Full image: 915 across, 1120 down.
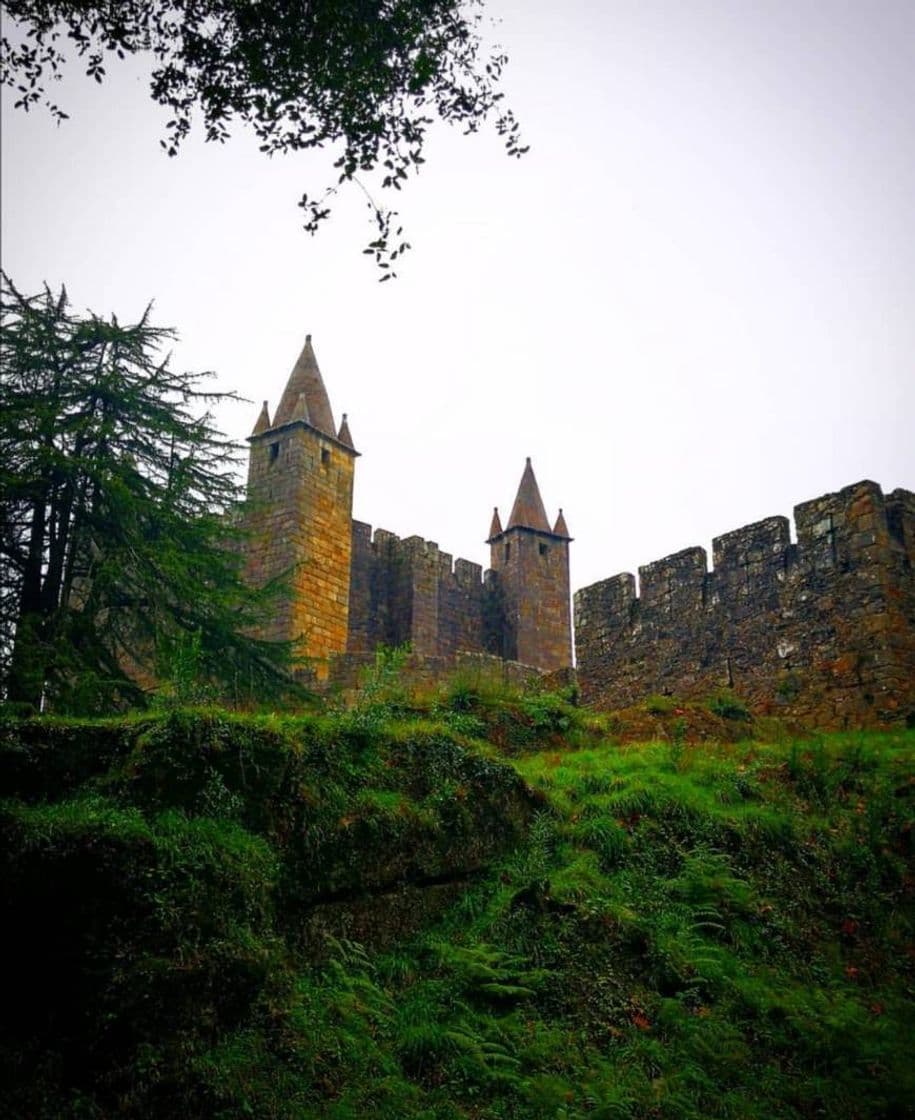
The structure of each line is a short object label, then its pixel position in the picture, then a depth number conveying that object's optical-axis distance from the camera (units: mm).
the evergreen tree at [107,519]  14500
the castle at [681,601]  12781
